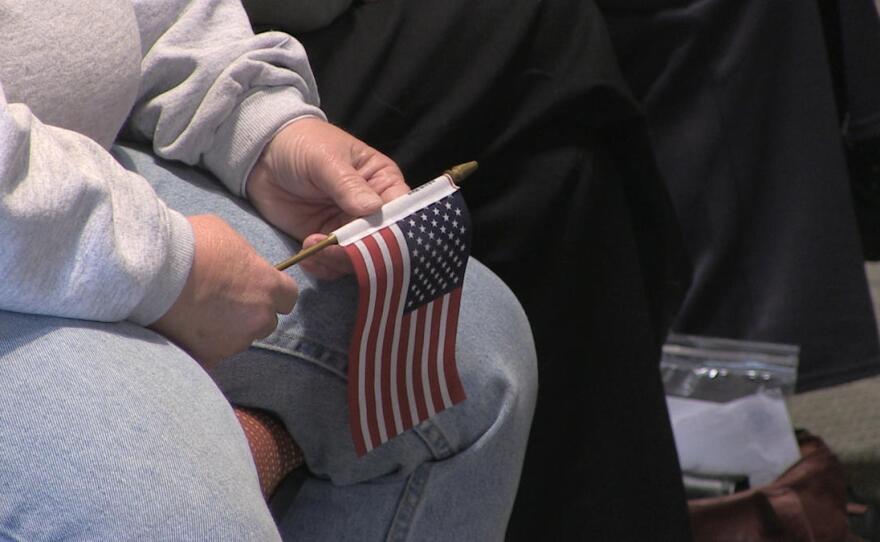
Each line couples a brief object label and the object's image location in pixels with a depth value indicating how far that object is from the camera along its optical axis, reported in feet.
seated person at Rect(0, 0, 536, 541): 17.20
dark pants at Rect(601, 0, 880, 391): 19.68
